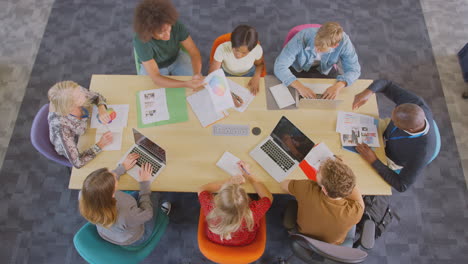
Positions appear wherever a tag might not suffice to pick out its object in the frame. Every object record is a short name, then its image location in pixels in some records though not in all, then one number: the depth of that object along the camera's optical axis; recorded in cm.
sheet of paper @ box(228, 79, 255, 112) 216
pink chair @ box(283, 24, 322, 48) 242
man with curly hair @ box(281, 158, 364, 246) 164
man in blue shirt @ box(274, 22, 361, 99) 207
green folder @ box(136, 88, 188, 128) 209
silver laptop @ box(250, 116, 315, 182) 197
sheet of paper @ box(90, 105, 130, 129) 206
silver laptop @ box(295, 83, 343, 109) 210
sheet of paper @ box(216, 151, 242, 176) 195
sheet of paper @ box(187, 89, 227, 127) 210
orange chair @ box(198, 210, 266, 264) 169
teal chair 166
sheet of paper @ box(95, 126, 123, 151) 199
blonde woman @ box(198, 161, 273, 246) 159
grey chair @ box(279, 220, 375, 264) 161
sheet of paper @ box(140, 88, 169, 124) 210
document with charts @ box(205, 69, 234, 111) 210
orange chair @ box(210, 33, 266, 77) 232
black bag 215
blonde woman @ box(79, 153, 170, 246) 165
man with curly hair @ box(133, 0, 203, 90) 191
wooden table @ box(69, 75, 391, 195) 193
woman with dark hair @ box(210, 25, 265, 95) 200
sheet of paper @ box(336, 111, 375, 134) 208
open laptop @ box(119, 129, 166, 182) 195
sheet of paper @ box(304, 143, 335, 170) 200
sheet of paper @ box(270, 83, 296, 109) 217
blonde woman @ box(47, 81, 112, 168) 189
